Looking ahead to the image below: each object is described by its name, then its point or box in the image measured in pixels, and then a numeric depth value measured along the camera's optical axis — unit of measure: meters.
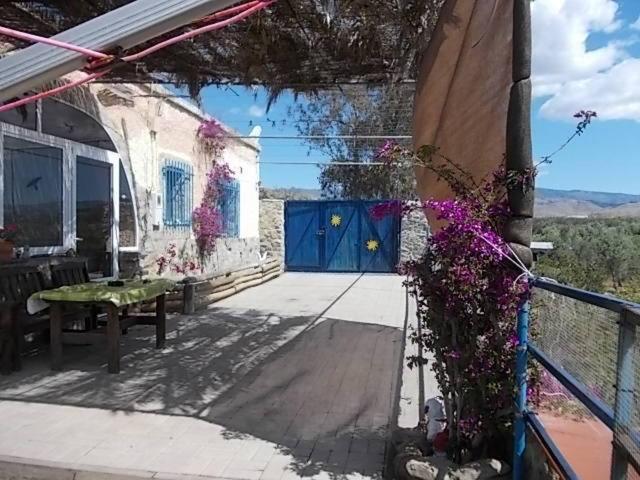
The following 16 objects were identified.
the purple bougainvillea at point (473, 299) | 2.82
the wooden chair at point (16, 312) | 5.25
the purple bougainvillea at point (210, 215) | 12.06
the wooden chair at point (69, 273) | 6.50
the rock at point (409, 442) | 3.32
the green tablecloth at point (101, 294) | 5.34
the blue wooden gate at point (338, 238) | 17.33
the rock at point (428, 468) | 2.96
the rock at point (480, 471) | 2.89
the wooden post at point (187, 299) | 8.88
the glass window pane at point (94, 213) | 8.44
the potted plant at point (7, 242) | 5.93
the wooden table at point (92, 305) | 5.36
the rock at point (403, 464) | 3.06
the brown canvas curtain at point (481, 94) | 2.83
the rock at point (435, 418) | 3.40
